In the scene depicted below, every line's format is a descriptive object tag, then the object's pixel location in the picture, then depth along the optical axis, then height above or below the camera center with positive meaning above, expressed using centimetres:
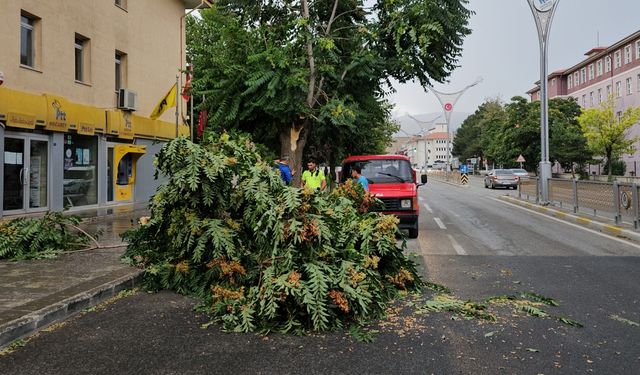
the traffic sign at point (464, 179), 4359 +85
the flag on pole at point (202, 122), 1785 +247
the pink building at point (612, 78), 4988 +1266
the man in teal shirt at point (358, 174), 1078 +35
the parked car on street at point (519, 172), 3828 +131
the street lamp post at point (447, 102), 4753 +838
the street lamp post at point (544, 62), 1841 +471
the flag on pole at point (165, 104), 1931 +334
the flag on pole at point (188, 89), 1445 +326
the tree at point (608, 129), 4306 +505
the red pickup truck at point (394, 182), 1103 +18
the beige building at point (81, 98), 1359 +296
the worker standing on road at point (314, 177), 1191 +31
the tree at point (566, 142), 4606 +425
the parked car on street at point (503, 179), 3625 +70
